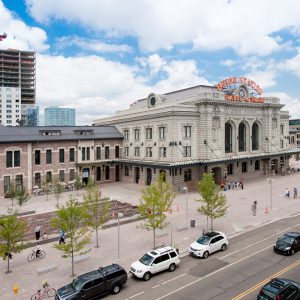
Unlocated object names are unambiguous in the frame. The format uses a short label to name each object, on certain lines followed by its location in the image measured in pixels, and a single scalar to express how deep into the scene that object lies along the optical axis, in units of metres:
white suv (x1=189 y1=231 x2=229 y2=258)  25.34
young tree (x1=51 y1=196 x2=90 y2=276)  23.12
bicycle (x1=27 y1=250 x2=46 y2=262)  25.94
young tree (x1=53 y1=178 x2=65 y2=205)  45.26
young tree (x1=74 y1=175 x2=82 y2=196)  51.26
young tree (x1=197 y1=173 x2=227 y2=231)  31.77
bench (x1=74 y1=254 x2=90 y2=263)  25.27
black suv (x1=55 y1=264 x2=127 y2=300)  18.50
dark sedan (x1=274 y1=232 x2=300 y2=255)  25.19
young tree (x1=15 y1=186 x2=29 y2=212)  38.91
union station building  56.78
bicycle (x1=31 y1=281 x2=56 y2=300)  19.15
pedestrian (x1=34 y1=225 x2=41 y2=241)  30.20
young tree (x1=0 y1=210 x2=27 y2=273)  22.43
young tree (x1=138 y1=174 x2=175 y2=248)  27.73
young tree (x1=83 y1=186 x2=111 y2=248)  28.81
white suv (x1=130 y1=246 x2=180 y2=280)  21.67
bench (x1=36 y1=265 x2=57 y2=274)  23.03
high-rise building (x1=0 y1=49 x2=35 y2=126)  163.25
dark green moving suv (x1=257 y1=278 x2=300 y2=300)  16.71
